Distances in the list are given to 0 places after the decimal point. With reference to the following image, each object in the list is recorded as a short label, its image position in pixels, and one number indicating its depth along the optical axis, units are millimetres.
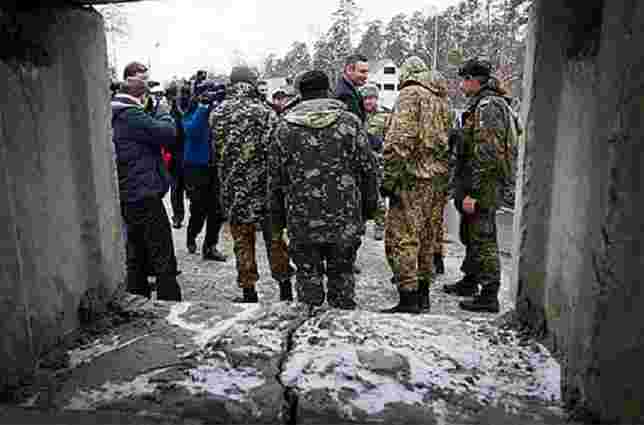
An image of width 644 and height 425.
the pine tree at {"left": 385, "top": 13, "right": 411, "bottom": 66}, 55909
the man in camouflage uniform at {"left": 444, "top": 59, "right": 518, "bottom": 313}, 4074
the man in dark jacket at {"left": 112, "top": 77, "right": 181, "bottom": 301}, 3854
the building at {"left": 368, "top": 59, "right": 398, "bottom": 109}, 55969
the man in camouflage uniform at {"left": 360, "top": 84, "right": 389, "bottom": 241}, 6539
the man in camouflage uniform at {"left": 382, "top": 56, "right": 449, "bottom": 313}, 4027
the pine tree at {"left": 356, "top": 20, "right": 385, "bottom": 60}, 58875
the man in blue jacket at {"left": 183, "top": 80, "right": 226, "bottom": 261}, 5329
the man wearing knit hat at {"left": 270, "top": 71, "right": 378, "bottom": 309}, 3375
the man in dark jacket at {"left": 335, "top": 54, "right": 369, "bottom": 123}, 5227
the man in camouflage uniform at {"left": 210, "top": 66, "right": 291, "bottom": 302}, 4293
